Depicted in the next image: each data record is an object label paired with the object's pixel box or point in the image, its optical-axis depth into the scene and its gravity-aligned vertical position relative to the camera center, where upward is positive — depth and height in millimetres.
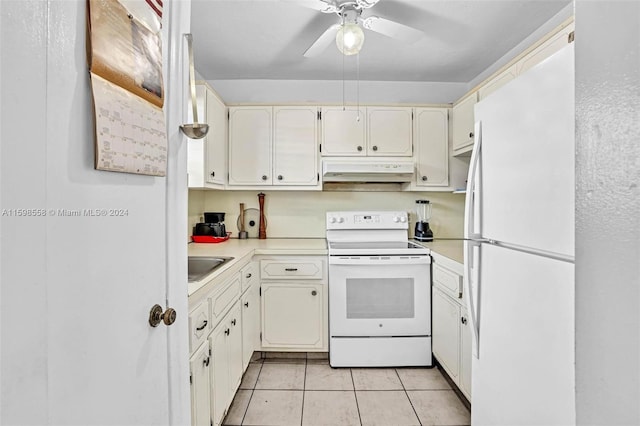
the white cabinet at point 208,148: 2377 +470
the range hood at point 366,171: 2816 +336
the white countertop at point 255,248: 2260 -291
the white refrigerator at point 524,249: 921 -128
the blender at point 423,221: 3035 -99
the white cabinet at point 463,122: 2615 +734
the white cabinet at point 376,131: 2988 +714
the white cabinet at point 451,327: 1942 -748
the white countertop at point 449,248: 2197 -297
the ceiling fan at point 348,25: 1793 +1119
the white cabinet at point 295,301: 2617 -713
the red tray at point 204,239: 2836 -243
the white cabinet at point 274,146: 2961 +572
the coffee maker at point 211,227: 2885 -144
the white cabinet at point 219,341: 1357 -675
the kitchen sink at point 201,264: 2088 -334
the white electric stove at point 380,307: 2480 -726
